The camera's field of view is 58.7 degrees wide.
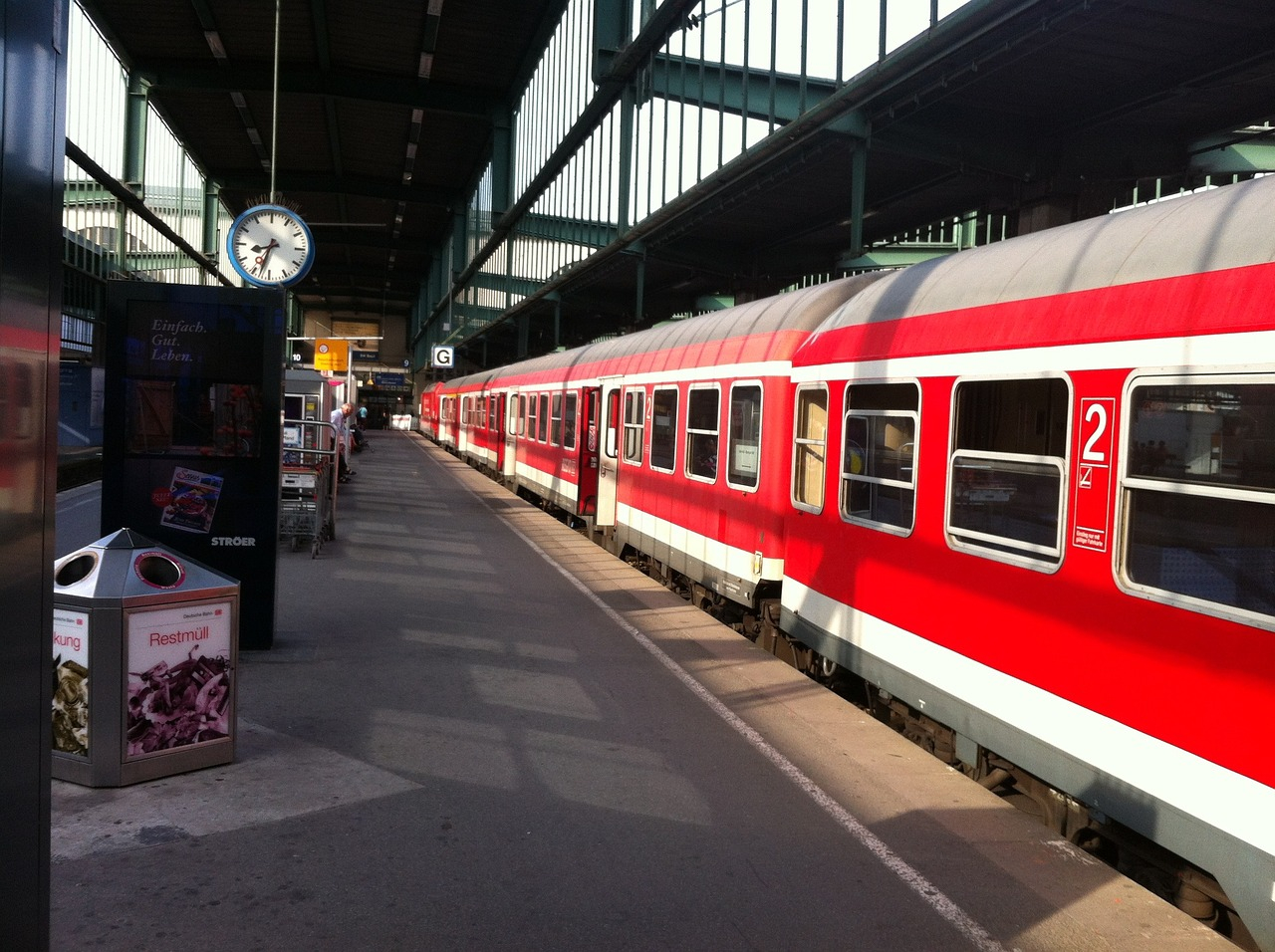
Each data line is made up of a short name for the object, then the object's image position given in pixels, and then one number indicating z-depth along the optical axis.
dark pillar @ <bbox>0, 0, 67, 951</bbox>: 2.03
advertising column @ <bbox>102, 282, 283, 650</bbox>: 8.66
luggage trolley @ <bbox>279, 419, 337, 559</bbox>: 15.26
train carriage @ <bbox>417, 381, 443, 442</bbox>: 58.54
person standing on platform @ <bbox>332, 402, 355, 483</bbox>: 19.64
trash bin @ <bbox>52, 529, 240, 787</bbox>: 5.77
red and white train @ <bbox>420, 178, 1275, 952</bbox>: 4.32
